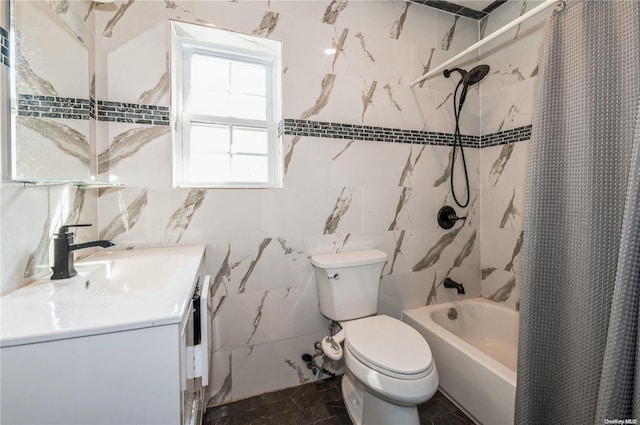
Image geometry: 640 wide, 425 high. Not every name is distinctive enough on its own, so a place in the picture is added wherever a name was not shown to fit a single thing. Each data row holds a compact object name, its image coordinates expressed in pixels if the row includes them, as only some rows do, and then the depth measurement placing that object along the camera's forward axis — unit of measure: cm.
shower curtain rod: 102
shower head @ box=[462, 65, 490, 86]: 168
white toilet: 106
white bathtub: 122
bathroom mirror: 83
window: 150
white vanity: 49
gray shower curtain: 74
